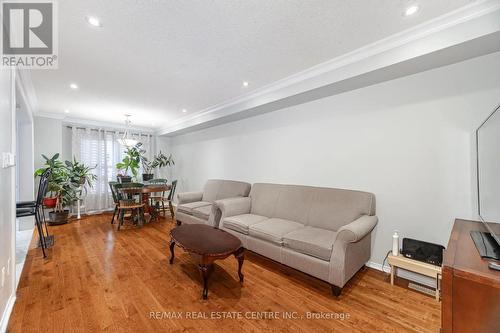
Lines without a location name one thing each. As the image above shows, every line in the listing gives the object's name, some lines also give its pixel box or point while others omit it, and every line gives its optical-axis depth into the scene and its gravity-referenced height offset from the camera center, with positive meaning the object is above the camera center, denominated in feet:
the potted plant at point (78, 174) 15.25 -0.40
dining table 14.06 -1.65
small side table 6.31 -3.33
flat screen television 4.35 -0.54
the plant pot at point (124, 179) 16.71 -0.90
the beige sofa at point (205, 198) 12.35 -2.24
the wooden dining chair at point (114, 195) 14.28 -1.93
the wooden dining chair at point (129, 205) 13.81 -2.53
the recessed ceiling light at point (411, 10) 5.34 +4.13
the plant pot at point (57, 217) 14.34 -3.43
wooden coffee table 6.57 -2.73
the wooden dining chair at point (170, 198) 16.08 -2.45
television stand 3.07 -2.10
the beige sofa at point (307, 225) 6.63 -2.61
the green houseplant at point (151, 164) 19.54 +0.37
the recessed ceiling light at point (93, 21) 5.75 +4.24
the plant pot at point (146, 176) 19.43 -0.83
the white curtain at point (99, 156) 17.44 +1.14
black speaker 6.72 -2.97
